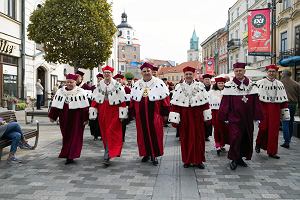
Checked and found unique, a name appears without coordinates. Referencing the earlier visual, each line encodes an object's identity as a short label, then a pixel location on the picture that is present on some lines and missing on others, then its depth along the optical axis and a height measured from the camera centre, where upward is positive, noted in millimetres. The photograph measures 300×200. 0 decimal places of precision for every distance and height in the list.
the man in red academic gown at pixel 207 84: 9950 +343
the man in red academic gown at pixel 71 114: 7129 -332
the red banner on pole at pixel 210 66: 36019 +2984
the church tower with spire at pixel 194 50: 151500 +18909
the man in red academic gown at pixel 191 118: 6684 -381
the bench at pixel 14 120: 7801 -508
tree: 17672 +3252
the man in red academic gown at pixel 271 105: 7832 -169
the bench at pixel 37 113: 13375 -587
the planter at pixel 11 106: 17862 -457
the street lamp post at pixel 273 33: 16844 +2978
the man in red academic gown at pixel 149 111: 7059 -268
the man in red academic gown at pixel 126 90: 7436 +184
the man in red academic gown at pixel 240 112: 6559 -268
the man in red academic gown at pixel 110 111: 7062 -271
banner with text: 18703 +3250
